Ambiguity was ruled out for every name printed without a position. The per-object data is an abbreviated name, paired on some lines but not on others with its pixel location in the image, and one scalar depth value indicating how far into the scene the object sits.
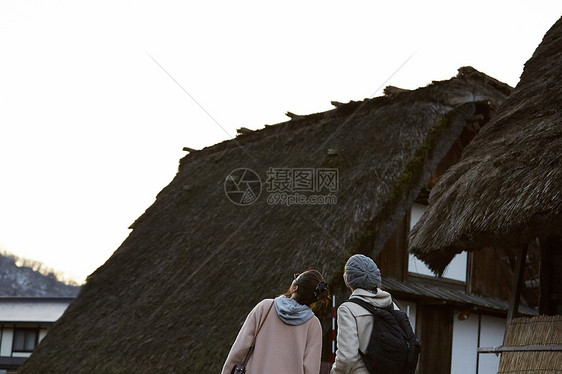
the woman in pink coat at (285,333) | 4.24
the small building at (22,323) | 24.88
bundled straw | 5.46
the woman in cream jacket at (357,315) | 4.02
